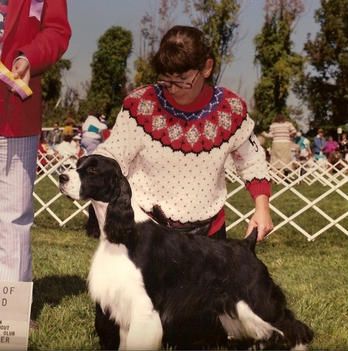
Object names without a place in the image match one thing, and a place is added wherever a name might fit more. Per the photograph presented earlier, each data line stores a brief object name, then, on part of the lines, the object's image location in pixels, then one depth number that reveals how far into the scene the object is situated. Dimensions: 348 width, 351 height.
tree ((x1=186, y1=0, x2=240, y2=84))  31.75
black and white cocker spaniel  3.12
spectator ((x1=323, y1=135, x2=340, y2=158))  25.48
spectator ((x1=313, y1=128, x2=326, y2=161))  25.19
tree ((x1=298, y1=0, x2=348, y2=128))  37.47
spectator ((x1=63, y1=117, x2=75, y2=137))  21.77
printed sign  3.11
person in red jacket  3.46
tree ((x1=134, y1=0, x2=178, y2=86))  33.22
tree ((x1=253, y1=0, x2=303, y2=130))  31.45
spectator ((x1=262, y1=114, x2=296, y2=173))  18.08
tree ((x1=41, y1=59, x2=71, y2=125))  41.34
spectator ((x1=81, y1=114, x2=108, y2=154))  15.74
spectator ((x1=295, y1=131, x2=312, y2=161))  22.72
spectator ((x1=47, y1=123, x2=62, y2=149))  29.56
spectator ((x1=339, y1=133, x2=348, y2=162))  24.67
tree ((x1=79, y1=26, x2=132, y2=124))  39.59
